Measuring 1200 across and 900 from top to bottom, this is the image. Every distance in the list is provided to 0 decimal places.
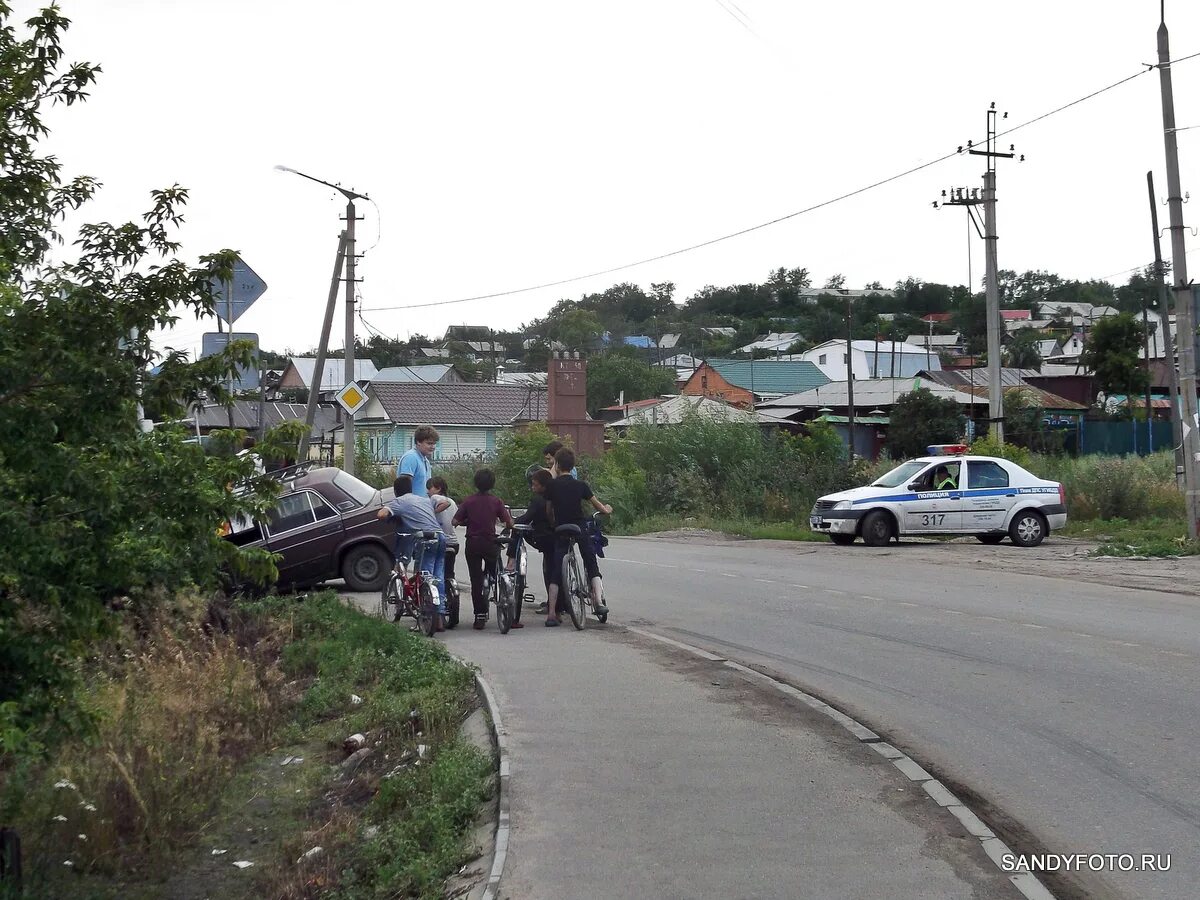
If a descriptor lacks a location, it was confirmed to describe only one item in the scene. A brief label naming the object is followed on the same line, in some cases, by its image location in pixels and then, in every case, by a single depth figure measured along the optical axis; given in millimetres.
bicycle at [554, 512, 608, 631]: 13656
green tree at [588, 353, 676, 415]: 84250
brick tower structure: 45906
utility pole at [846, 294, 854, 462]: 45812
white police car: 25016
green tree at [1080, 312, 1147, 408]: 53938
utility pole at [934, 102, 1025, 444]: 31984
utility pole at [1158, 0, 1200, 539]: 22344
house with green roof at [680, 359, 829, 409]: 78500
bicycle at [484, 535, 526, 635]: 13688
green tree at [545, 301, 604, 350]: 102875
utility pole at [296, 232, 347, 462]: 28759
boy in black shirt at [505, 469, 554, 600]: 13875
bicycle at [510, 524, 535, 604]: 13945
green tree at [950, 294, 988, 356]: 82375
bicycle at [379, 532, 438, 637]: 13656
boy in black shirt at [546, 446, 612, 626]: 13688
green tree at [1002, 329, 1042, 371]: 78812
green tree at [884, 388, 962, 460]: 48250
